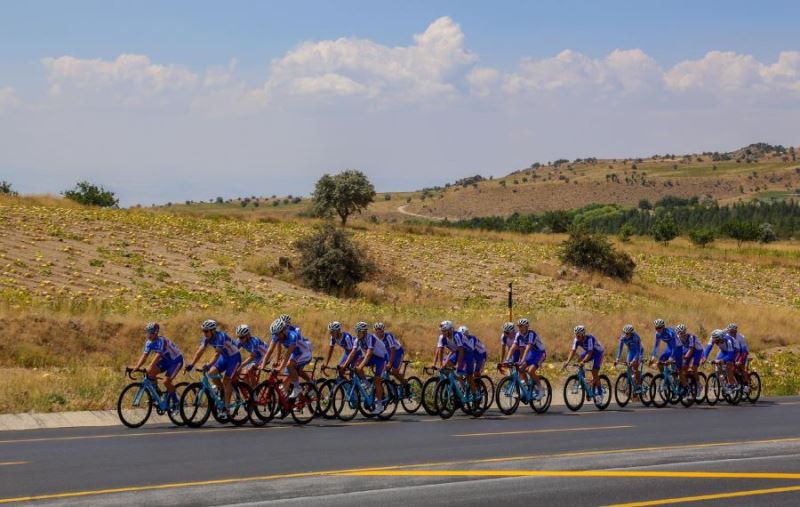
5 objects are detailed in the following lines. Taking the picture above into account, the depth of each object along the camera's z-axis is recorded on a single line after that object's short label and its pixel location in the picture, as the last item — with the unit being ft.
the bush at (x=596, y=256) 175.42
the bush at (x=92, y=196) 268.62
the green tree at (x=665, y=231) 299.99
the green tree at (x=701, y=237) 299.58
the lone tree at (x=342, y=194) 248.93
